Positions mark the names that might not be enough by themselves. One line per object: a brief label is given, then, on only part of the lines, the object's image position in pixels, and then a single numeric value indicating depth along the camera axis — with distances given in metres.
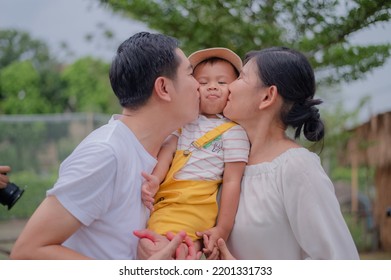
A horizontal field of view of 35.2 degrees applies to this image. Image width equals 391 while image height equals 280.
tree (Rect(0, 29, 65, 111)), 17.80
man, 1.27
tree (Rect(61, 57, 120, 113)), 19.20
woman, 1.35
